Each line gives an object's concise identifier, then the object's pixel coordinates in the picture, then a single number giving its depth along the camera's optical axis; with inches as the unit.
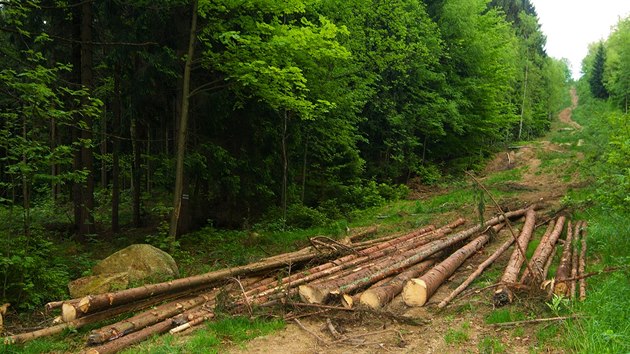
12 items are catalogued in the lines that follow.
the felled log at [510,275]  233.9
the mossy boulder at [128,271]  302.7
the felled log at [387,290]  253.8
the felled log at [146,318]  223.8
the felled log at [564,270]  231.5
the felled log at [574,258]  229.6
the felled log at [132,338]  213.2
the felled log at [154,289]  241.6
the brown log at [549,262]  270.7
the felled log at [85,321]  232.4
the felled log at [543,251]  236.5
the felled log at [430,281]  257.0
